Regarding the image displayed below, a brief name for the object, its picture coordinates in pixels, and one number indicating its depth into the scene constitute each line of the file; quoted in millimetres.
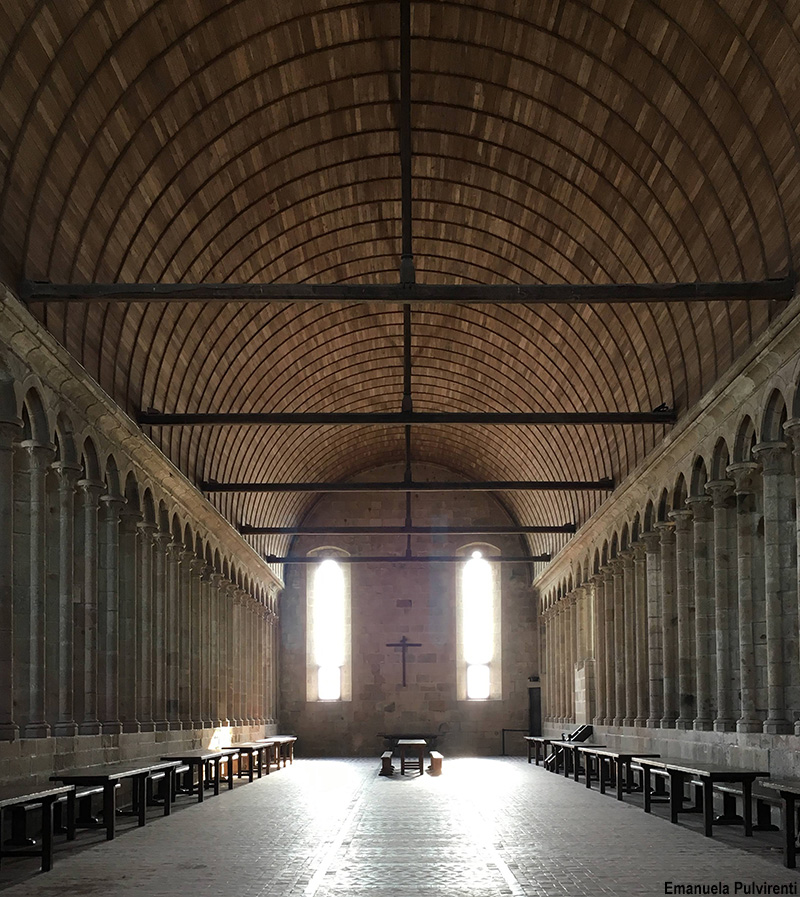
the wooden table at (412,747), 38438
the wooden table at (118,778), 18992
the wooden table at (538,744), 44188
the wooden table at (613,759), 25781
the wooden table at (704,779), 17859
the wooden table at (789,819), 15023
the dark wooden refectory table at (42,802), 15614
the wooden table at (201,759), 27578
